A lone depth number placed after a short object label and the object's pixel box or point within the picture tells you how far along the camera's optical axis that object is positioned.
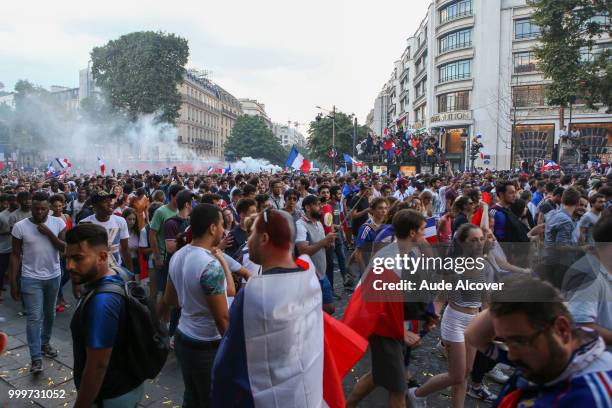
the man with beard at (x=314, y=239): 4.74
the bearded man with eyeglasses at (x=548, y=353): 1.28
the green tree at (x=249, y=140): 75.56
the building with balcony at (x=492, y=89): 39.88
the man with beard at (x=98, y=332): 2.17
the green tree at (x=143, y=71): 41.69
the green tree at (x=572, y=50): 18.27
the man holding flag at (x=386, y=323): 3.17
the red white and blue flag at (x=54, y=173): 21.95
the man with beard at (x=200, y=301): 2.74
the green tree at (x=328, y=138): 51.66
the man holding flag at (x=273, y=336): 1.98
